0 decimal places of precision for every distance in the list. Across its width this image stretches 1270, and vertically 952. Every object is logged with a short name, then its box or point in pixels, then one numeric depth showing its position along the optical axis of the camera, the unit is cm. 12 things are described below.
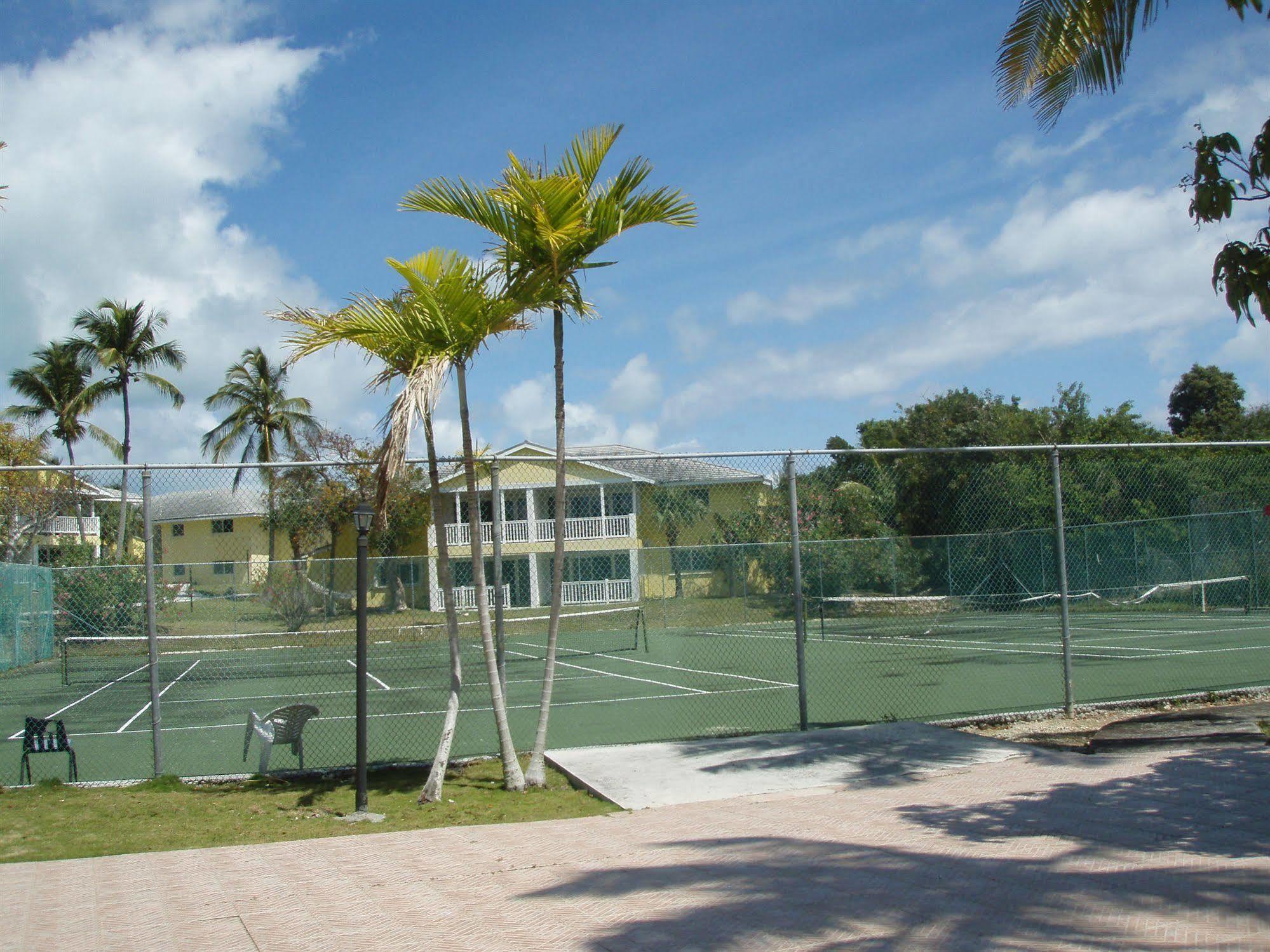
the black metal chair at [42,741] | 894
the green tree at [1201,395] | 5956
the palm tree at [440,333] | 805
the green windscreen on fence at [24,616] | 1692
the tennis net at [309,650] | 1419
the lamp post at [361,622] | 752
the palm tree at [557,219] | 789
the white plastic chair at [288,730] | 934
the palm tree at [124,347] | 4231
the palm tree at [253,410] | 4700
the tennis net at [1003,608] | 1702
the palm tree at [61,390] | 4319
